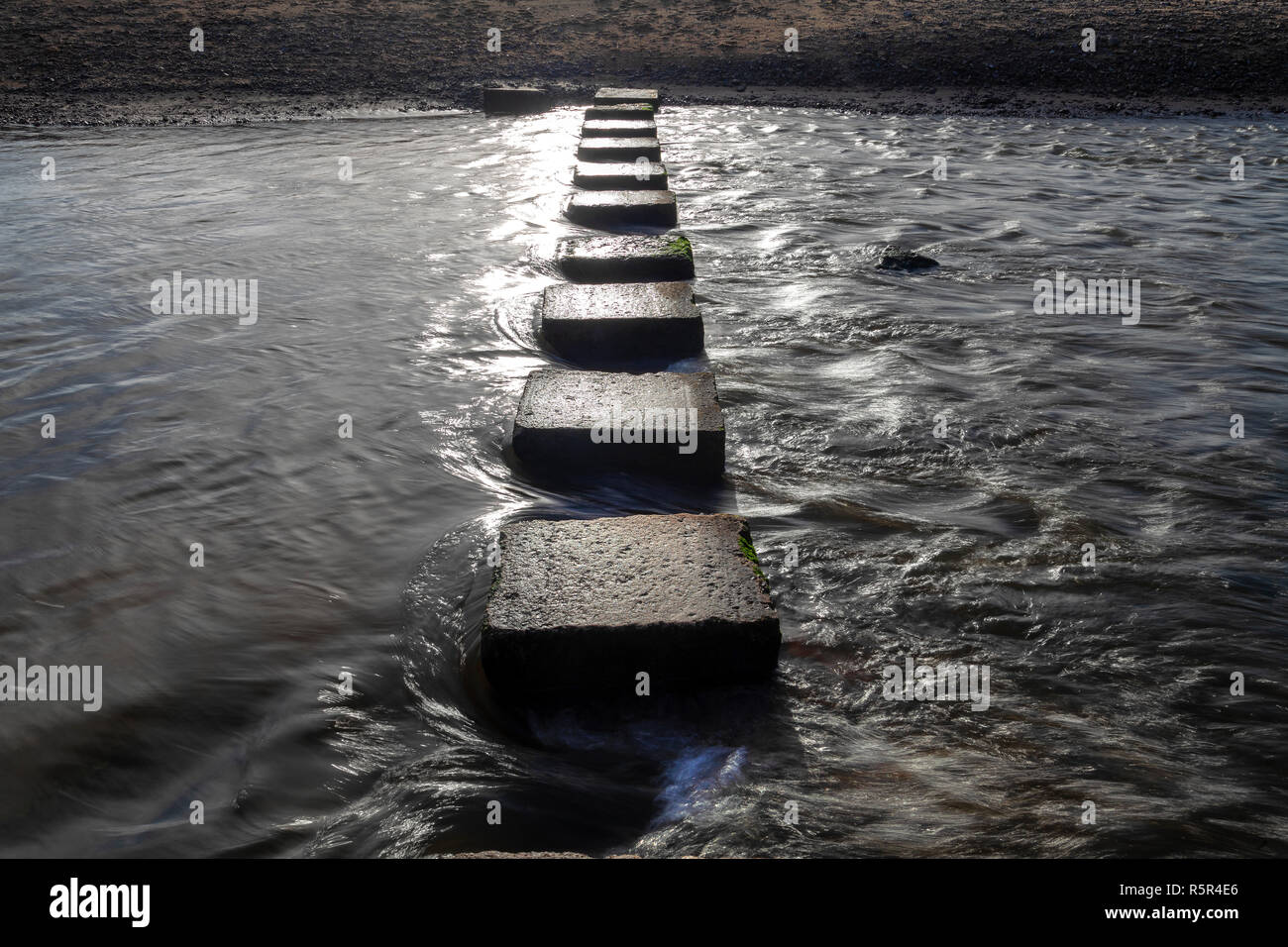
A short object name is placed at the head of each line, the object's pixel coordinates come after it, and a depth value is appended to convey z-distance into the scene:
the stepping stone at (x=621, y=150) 8.66
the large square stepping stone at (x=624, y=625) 2.31
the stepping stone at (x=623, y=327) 4.42
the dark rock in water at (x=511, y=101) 11.90
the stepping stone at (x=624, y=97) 11.77
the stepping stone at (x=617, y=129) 9.64
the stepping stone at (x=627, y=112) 10.84
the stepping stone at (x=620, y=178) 7.39
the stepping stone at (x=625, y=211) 6.79
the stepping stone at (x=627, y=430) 3.32
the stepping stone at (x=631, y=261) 5.36
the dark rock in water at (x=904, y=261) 6.01
